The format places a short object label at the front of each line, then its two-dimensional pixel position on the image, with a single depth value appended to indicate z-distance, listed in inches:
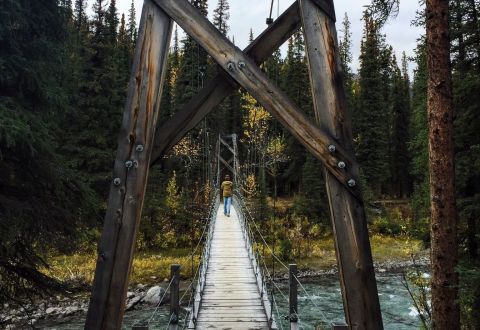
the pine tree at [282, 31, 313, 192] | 1422.2
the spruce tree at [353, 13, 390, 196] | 1355.8
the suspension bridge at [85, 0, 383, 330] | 82.7
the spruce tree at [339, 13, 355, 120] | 1788.0
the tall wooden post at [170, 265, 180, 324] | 220.2
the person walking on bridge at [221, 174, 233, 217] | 602.2
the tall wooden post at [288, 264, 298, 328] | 231.5
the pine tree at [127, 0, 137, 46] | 2207.6
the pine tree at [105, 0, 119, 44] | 1348.4
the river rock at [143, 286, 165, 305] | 633.6
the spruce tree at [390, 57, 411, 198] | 1577.3
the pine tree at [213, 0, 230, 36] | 1632.0
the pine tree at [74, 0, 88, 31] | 1744.6
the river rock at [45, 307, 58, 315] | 565.0
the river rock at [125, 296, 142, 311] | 606.0
